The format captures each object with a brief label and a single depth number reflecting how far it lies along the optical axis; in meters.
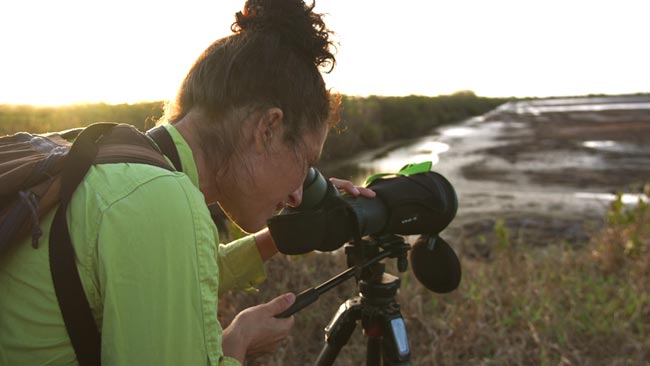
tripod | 1.55
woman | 0.84
